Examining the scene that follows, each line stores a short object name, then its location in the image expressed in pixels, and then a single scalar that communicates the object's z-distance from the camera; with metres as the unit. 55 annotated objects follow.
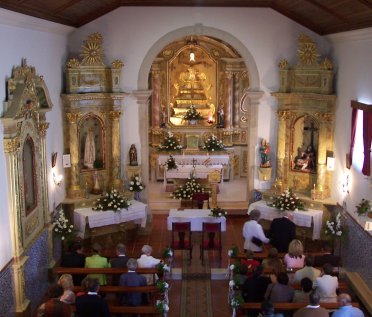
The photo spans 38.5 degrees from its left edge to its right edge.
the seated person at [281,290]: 8.45
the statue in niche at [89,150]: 14.52
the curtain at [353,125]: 11.70
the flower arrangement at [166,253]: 10.61
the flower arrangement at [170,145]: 19.27
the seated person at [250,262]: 10.03
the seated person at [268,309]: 7.28
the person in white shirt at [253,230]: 11.65
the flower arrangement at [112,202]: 13.79
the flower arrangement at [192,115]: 20.72
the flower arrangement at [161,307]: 8.72
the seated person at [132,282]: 9.26
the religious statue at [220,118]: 20.72
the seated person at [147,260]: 10.16
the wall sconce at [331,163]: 13.72
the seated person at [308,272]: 9.10
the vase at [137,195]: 15.16
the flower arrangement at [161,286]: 9.17
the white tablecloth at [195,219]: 13.39
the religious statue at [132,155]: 14.96
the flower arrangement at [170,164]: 18.22
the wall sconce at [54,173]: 12.71
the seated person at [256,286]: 8.76
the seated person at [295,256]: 9.88
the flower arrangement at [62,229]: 12.17
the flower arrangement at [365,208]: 9.97
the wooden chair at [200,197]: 15.50
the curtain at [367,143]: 10.68
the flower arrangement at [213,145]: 19.53
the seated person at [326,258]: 10.34
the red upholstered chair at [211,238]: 12.67
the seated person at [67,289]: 8.18
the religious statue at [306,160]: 14.67
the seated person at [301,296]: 8.55
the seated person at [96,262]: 10.07
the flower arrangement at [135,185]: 14.80
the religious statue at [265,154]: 14.95
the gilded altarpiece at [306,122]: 13.95
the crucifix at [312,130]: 14.57
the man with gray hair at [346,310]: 7.66
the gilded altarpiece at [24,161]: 9.27
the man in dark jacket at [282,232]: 11.51
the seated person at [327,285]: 8.73
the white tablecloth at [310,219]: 13.55
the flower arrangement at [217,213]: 13.23
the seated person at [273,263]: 9.10
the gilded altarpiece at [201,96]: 20.52
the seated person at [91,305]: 7.75
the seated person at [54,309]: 7.15
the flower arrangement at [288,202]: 13.81
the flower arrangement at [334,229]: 12.14
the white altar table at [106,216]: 13.49
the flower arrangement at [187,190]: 15.80
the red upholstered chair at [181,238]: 12.74
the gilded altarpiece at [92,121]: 13.83
